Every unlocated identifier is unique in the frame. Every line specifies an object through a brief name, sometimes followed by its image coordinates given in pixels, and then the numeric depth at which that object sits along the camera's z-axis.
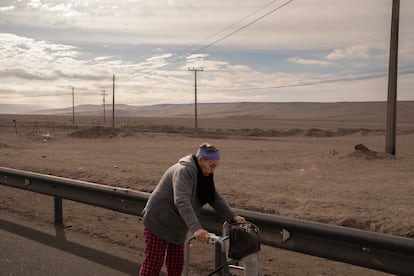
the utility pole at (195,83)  63.76
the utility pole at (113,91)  74.29
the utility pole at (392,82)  21.62
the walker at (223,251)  3.29
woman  3.45
